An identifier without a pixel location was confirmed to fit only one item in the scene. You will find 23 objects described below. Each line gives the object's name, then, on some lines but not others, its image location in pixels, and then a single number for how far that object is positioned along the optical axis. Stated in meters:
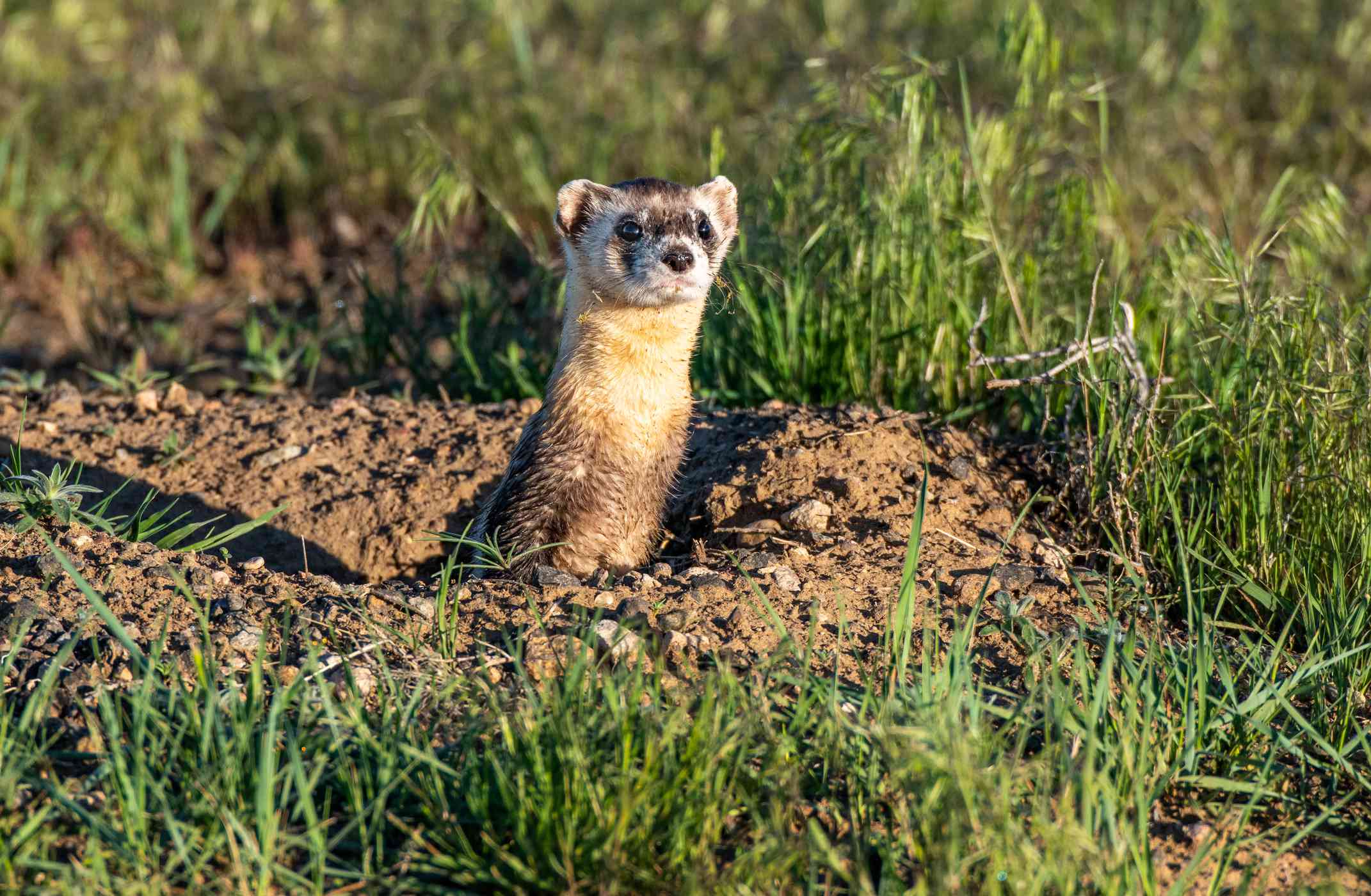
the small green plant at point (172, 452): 9.49
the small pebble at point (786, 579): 7.37
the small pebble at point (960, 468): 8.70
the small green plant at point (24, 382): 10.51
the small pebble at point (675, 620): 6.84
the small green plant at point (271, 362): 11.34
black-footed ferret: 8.21
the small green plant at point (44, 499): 7.31
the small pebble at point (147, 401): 10.21
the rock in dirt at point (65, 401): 10.15
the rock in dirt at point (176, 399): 10.32
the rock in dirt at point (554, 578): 7.54
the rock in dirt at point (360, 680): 6.28
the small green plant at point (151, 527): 7.40
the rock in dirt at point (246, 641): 6.56
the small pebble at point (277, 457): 9.59
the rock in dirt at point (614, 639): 6.50
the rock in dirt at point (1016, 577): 7.59
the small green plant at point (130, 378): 10.41
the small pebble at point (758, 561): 7.57
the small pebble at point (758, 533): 8.34
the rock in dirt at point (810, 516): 8.32
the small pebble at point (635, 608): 6.95
